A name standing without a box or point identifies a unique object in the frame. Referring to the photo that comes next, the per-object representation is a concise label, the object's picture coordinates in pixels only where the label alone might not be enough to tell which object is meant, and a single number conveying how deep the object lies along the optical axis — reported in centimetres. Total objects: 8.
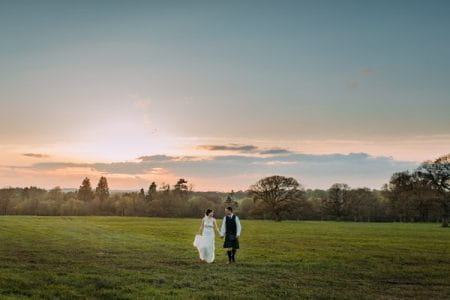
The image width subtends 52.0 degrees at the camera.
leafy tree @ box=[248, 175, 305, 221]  10294
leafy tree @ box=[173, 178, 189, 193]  14425
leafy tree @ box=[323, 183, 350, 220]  11716
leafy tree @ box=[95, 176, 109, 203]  17050
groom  2275
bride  2255
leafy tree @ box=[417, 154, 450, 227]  8181
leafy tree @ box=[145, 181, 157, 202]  14775
